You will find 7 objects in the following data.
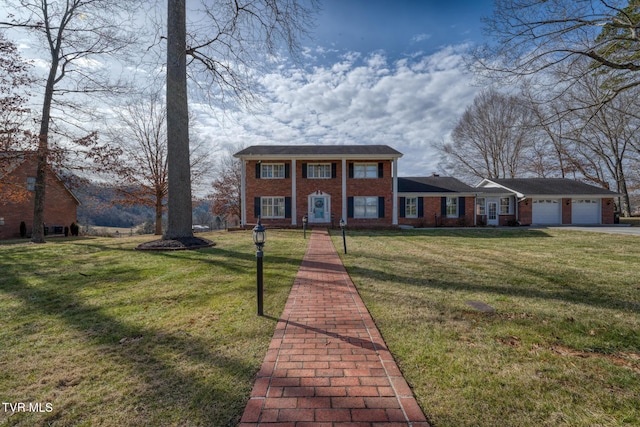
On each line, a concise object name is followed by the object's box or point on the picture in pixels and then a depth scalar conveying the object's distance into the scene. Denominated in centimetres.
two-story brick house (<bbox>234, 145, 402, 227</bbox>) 1850
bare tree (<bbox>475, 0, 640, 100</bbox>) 641
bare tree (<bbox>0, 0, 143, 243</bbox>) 1223
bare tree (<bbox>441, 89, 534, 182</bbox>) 2927
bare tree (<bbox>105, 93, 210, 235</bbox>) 2159
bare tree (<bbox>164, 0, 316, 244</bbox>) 909
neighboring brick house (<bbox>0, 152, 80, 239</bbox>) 1988
